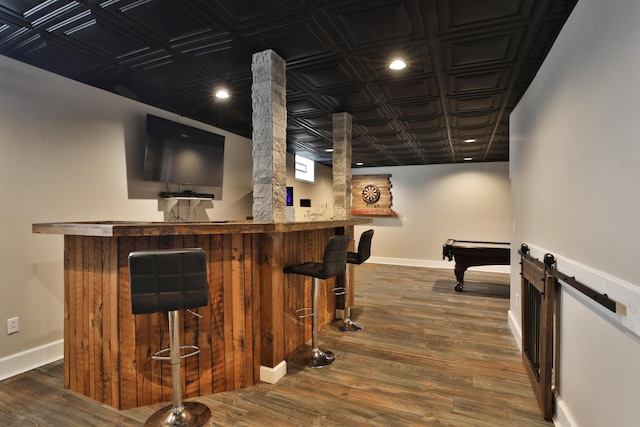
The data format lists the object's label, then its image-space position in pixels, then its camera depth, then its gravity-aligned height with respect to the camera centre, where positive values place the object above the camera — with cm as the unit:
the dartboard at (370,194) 827 +47
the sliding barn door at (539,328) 197 -84
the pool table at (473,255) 508 -72
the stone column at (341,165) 411 +63
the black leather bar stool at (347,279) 348 -73
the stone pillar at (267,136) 260 +65
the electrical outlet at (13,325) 260 -94
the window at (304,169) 683 +96
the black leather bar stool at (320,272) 253 -49
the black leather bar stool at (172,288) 173 -43
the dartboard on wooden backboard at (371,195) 815 +44
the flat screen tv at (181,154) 359 +73
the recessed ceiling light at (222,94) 338 +130
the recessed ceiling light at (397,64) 268 +129
